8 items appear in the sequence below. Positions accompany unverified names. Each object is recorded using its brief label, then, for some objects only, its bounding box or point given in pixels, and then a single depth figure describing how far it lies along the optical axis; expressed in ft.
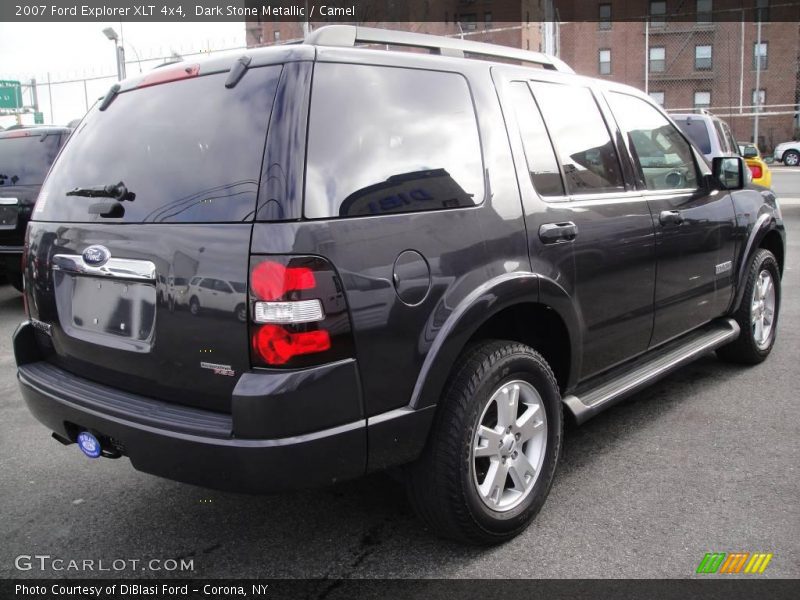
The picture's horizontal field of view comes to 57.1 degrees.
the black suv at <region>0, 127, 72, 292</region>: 24.79
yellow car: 42.64
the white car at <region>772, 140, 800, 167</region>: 120.16
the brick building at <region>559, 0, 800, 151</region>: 131.95
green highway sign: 113.80
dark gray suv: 7.50
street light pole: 50.03
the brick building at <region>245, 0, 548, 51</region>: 97.14
